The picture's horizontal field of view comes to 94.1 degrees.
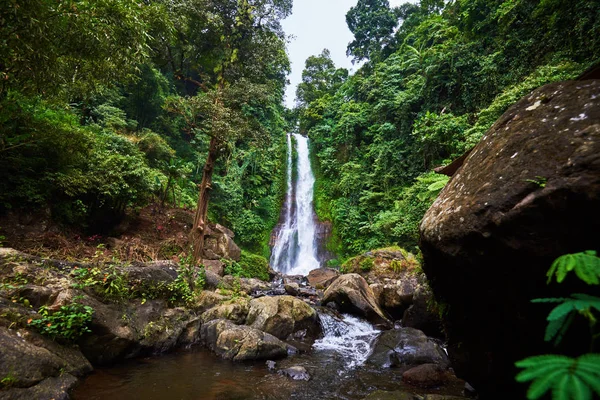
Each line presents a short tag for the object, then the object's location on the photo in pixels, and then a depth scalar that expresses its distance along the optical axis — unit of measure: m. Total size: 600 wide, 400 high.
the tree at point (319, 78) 34.72
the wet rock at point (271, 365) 5.03
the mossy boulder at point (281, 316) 6.63
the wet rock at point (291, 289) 11.01
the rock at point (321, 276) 13.08
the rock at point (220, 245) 13.61
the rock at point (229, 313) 6.48
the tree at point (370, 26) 28.58
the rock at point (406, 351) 5.52
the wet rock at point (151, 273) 5.73
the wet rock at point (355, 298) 8.41
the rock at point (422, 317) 7.11
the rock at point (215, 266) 11.06
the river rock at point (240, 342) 5.32
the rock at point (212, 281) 8.36
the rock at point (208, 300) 7.00
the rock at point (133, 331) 4.46
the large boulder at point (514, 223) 1.70
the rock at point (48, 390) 2.93
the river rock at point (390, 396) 3.65
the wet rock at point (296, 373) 4.75
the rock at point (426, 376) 4.52
